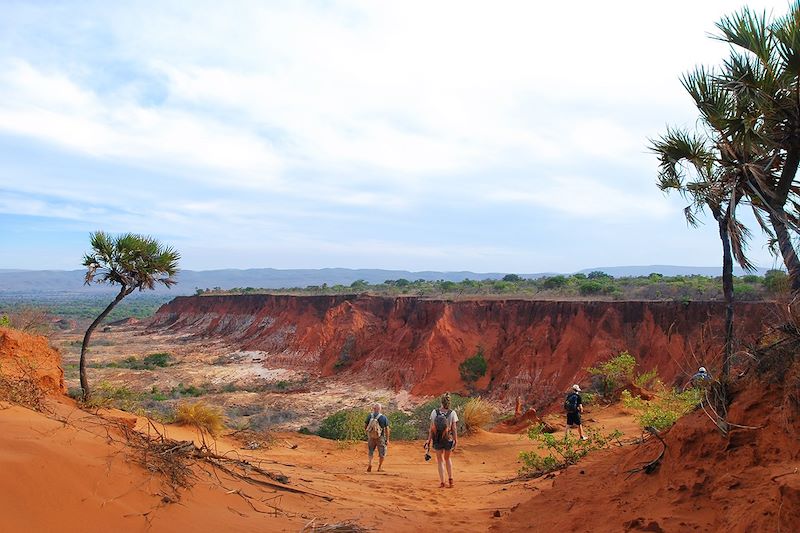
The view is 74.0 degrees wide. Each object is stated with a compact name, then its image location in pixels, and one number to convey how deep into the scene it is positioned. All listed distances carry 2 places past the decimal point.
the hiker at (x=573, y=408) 10.89
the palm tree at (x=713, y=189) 7.03
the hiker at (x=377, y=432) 10.14
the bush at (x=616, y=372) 16.52
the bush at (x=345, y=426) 15.55
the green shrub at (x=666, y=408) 7.56
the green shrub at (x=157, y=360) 37.61
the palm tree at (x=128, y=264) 12.32
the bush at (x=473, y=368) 28.64
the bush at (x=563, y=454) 8.04
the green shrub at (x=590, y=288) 33.89
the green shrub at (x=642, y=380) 15.99
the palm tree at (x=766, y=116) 5.73
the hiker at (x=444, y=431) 8.43
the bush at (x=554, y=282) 39.44
